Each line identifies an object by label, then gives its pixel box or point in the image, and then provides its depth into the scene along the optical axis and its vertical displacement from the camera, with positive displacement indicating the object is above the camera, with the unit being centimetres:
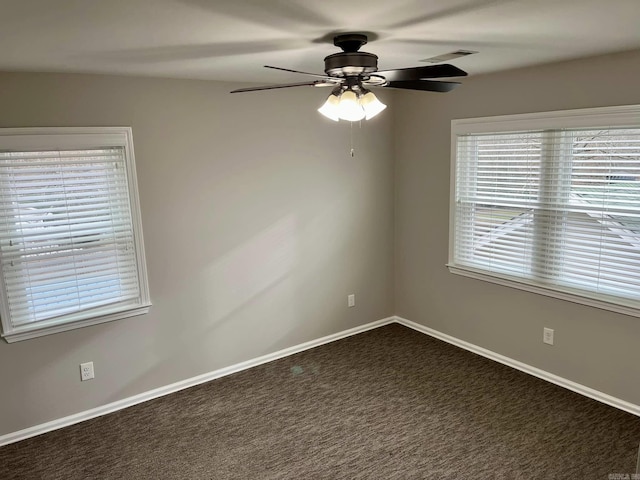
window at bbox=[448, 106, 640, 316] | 313 -38
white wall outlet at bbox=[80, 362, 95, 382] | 336 -140
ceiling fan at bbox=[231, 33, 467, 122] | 206 +34
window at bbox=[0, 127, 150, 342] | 301 -41
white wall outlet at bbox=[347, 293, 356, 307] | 466 -135
